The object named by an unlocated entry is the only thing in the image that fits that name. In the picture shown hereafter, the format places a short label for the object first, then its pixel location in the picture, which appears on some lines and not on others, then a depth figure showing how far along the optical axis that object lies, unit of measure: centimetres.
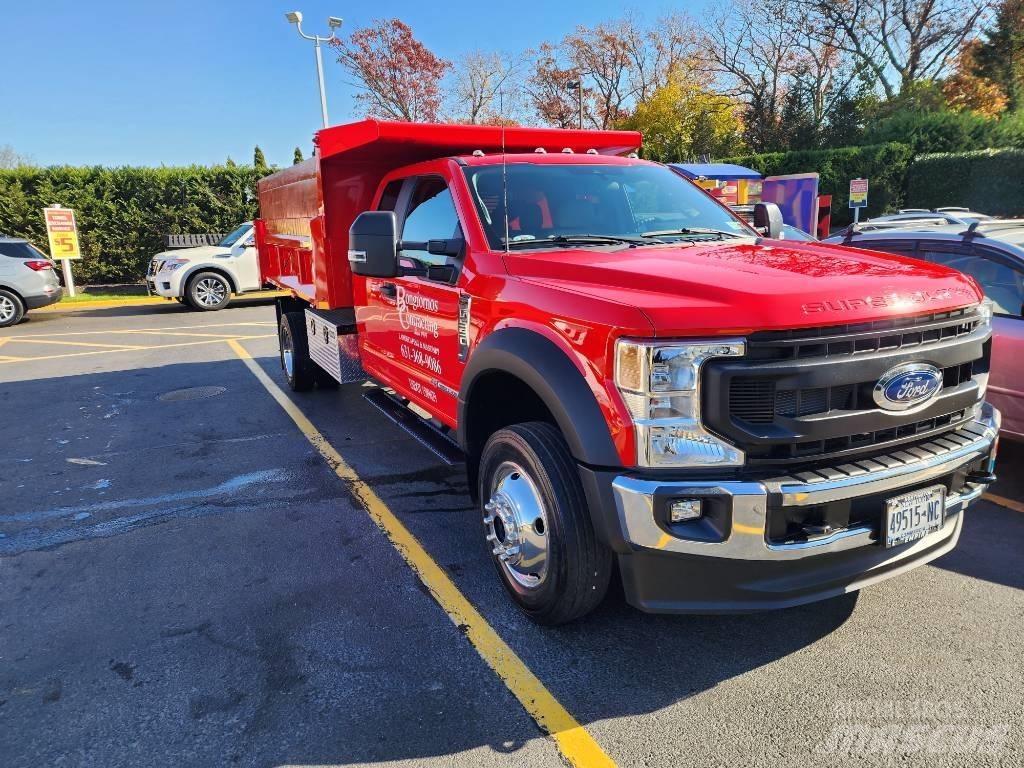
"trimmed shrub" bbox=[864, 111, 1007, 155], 2692
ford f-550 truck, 239
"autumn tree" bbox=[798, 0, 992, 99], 3459
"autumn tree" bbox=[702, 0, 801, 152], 3619
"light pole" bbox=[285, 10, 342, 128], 2108
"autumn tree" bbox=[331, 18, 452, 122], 3791
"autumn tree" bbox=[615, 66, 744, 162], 3394
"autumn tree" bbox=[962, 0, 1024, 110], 3083
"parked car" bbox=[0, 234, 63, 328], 1355
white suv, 1482
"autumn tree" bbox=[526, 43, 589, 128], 4134
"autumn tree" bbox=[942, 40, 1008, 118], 3325
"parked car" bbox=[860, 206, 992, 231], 924
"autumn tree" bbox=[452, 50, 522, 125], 3859
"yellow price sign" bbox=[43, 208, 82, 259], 1666
